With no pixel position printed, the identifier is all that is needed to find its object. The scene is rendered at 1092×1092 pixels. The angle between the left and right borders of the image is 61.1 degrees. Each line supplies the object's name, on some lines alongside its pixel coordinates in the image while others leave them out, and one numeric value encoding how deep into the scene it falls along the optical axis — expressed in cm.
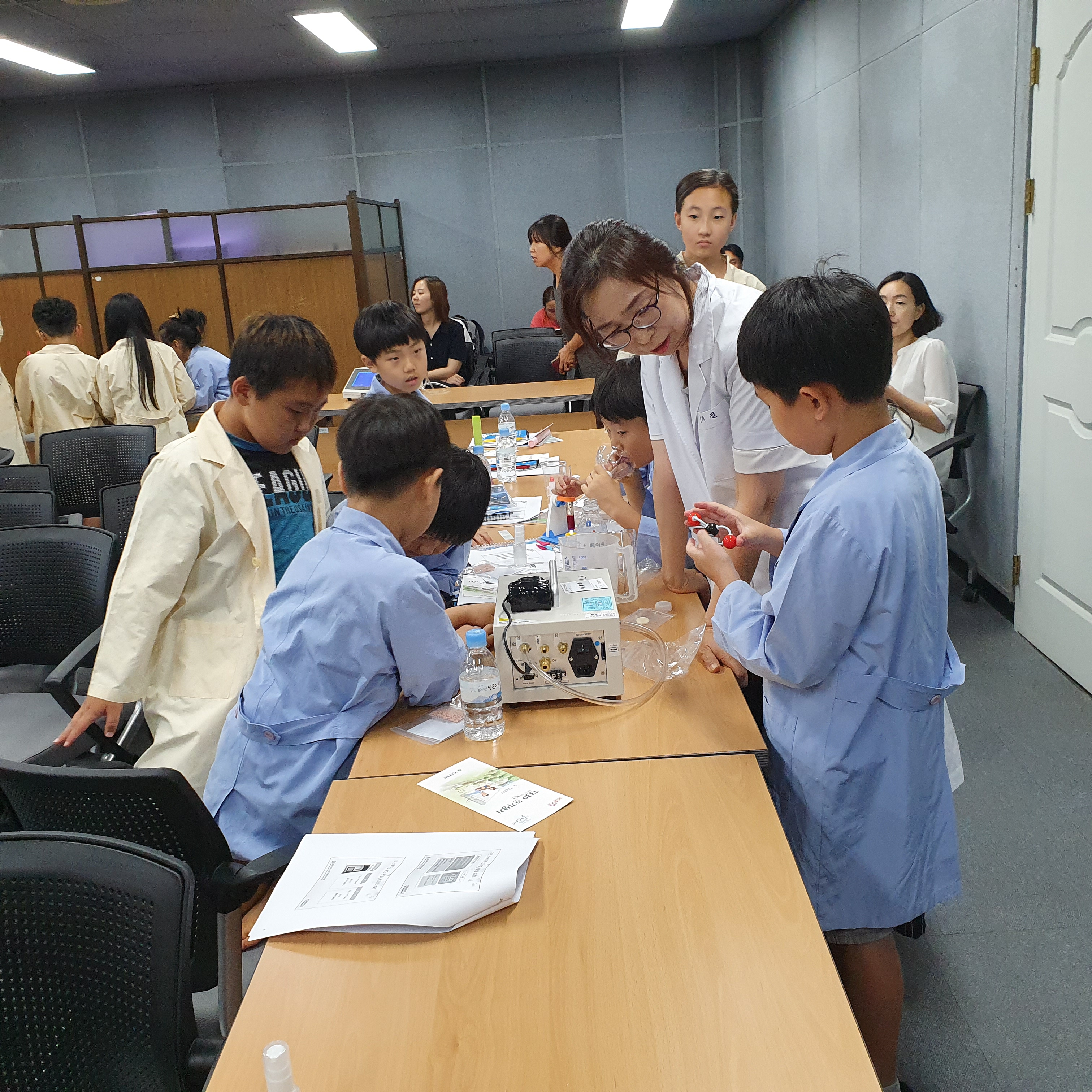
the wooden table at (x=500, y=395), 513
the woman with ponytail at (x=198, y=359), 579
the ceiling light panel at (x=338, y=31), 585
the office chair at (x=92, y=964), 109
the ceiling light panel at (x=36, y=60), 624
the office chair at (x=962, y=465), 366
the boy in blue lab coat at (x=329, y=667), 158
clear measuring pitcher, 204
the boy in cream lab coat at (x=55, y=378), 480
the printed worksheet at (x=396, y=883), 112
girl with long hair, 492
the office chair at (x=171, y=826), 133
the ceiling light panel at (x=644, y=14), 612
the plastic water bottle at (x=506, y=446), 369
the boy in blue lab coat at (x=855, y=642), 127
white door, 284
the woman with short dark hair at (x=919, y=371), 366
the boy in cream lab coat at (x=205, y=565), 189
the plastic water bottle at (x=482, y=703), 156
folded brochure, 134
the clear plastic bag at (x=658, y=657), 181
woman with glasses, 169
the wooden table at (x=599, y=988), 91
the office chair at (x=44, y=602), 238
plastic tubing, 164
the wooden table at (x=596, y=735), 151
